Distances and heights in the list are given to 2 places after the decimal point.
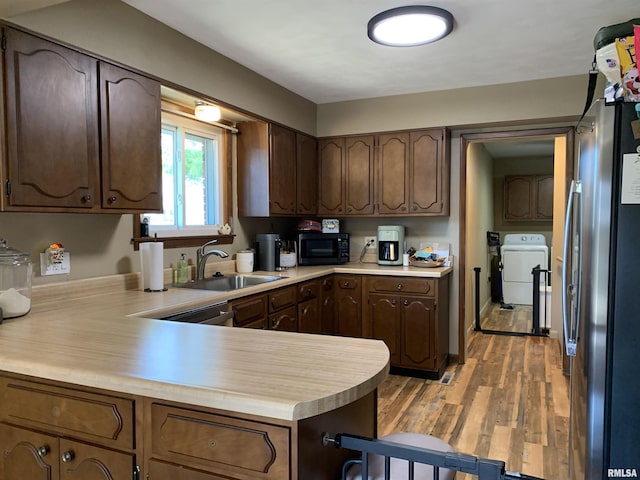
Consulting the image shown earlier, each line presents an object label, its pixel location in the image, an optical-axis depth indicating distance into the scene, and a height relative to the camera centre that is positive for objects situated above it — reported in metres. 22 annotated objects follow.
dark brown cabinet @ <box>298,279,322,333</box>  3.42 -0.65
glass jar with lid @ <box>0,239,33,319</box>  1.81 -0.23
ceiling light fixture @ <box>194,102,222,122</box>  3.16 +0.79
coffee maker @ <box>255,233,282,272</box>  3.78 -0.23
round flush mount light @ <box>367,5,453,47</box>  2.38 +1.10
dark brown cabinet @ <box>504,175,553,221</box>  7.39 +0.43
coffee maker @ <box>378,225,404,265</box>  4.14 -0.19
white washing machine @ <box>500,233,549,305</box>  6.78 -0.68
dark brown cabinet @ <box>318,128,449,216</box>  3.99 +0.46
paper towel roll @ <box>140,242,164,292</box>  2.59 -0.24
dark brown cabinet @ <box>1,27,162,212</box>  1.80 +0.42
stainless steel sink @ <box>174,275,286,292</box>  3.16 -0.41
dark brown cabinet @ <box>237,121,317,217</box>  3.66 +0.45
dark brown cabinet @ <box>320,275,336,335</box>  3.78 -0.70
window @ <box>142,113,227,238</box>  3.15 +0.34
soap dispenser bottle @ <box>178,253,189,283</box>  3.02 -0.31
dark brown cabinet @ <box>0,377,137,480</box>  1.21 -0.60
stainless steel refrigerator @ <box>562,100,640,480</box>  1.58 -0.26
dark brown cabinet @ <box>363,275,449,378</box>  3.71 -0.80
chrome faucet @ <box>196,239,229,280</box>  3.05 -0.22
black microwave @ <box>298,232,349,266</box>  4.18 -0.22
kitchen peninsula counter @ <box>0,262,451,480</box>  1.05 -0.44
